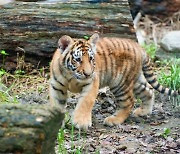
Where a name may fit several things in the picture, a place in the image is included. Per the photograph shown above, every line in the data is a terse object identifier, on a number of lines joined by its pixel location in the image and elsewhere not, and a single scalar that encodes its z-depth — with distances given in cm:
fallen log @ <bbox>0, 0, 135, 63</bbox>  1605
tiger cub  1187
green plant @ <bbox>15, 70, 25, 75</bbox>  1608
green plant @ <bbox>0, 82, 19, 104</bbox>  1286
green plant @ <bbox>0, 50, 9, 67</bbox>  1566
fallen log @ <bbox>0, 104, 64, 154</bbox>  701
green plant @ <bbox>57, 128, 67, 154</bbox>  966
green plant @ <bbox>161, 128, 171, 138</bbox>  1201
